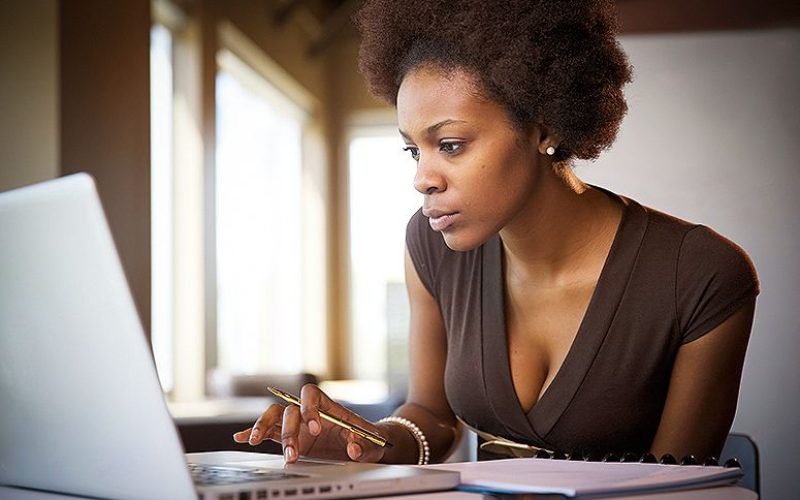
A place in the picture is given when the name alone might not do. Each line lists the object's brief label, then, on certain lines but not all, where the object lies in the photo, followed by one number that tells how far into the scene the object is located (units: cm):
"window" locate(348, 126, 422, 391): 909
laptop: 77
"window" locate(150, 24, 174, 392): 550
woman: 149
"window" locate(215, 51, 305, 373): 662
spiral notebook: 82
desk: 85
